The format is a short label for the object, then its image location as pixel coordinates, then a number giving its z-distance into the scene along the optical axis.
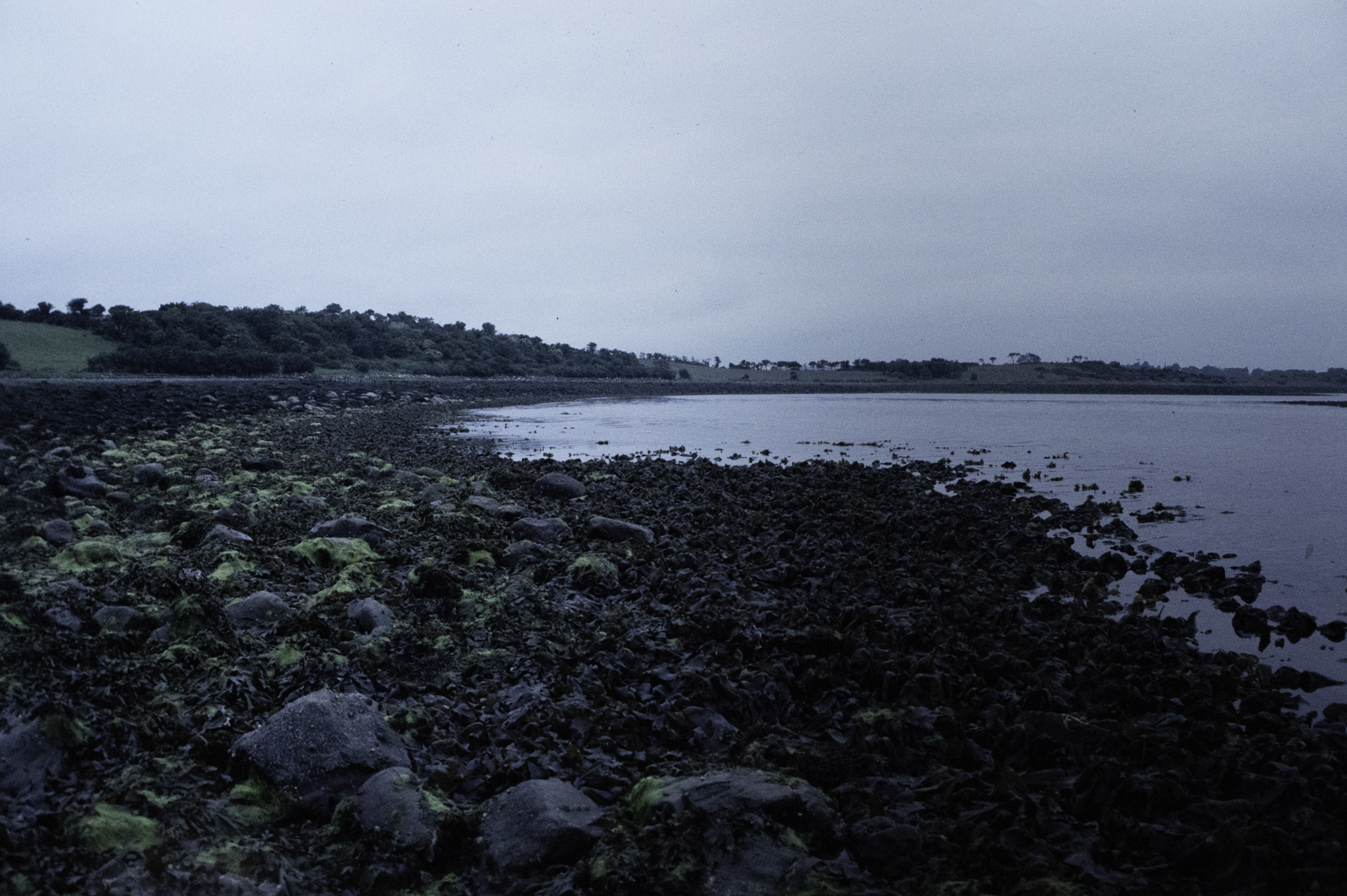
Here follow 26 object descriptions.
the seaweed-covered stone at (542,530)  10.05
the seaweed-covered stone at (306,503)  10.98
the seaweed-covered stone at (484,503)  11.48
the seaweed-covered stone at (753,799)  3.79
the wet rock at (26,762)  3.88
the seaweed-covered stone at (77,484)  11.24
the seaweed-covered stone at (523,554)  8.88
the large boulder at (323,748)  4.11
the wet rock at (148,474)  12.88
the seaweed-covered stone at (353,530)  9.31
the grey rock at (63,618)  6.03
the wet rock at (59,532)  8.57
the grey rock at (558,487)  13.88
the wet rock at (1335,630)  7.24
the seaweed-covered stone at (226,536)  8.79
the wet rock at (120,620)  6.15
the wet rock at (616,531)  10.20
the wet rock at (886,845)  3.57
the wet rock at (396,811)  3.72
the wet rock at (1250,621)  7.39
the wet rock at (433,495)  12.27
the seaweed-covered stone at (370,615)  6.58
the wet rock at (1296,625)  7.30
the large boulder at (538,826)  3.62
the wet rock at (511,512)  11.34
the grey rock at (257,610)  6.58
